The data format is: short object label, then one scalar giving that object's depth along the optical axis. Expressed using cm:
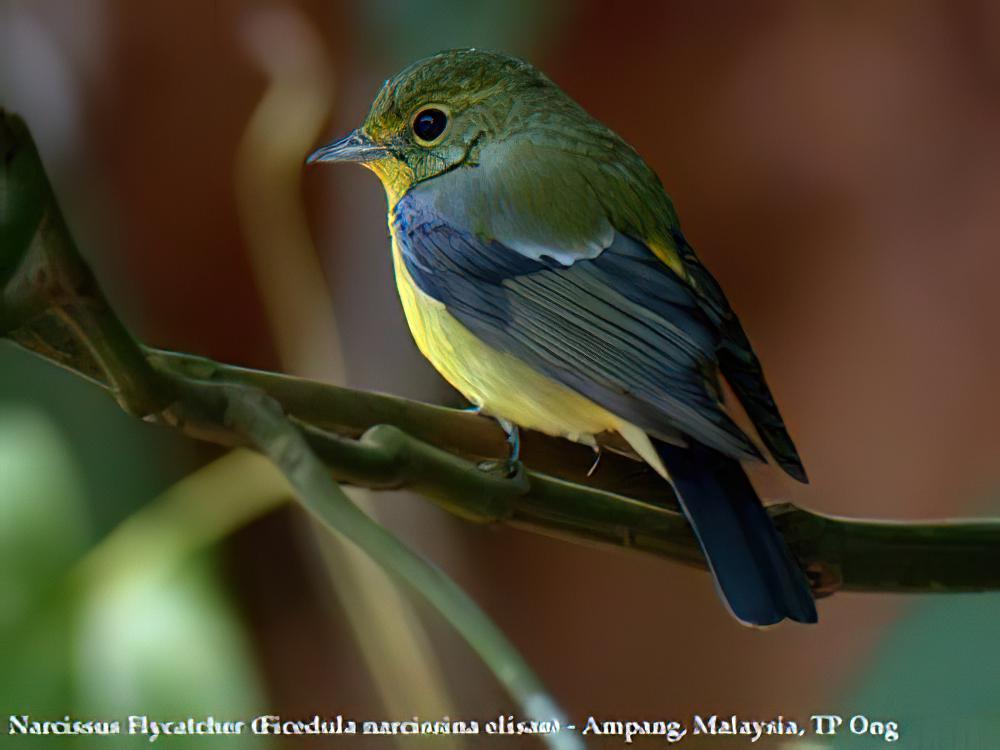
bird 311
